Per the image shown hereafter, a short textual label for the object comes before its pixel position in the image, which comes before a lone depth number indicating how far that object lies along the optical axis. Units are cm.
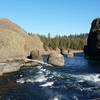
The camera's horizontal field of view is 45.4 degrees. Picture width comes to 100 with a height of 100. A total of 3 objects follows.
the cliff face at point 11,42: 1720
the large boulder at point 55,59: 2535
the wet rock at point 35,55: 2567
